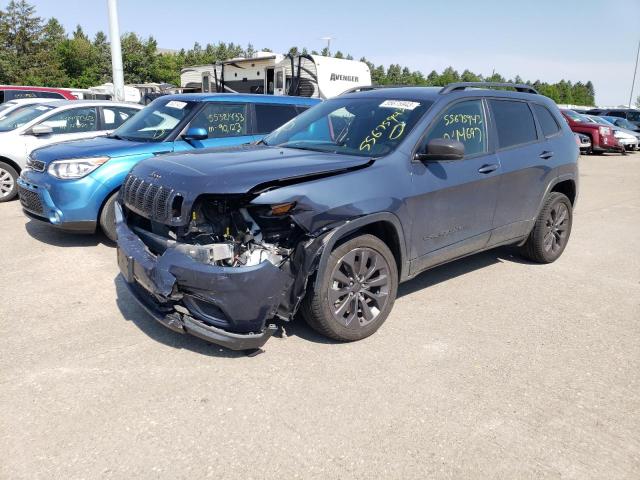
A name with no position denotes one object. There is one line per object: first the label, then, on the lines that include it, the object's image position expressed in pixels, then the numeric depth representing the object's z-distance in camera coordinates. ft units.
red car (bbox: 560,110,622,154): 67.41
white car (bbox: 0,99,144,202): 27.14
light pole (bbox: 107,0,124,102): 46.21
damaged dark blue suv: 10.79
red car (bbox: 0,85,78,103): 54.75
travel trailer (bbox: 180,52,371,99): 46.26
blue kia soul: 18.52
